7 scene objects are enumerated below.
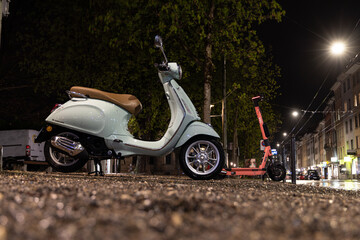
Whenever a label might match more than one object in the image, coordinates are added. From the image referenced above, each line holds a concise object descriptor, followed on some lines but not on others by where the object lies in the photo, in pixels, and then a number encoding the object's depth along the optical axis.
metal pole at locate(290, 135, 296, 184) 11.38
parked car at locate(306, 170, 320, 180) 43.32
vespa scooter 6.75
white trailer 16.42
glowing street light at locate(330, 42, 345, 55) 17.88
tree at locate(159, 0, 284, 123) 13.22
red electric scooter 10.57
